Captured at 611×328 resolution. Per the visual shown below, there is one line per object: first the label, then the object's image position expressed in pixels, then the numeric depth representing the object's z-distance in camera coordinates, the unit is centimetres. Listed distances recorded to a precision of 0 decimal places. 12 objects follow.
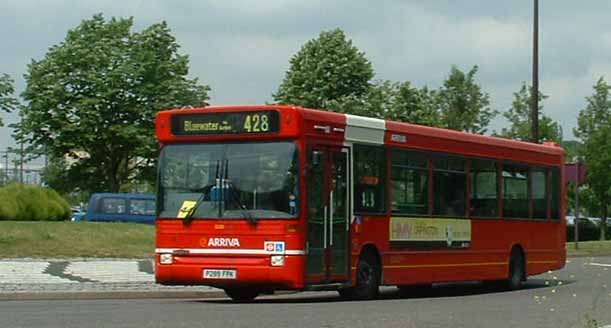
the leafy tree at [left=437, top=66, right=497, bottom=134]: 6594
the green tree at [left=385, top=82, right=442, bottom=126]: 6469
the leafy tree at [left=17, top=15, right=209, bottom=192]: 6069
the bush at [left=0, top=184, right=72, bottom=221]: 3791
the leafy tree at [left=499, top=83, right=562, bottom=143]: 6756
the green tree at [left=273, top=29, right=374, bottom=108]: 6494
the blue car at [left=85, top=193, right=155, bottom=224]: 5088
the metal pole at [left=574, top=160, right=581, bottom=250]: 4155
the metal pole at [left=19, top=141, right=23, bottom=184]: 6337
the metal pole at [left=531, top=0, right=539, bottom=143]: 4103
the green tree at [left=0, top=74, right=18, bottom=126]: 4294
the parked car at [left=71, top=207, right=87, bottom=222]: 5463
